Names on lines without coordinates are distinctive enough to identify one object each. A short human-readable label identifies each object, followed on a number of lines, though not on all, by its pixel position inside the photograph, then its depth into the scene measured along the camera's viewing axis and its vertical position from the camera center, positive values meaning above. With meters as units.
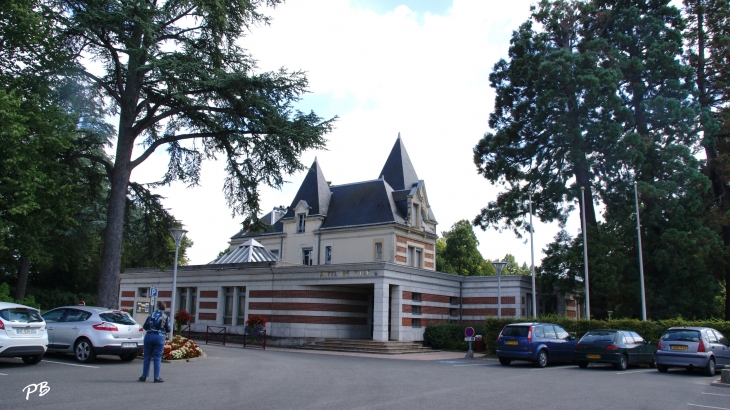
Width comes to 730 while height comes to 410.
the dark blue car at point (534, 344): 19.83 -1.25
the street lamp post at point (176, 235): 20.69 +2.35
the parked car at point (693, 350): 17.44 -1.18
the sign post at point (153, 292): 23.19 +0.35
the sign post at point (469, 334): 24.11 -1.12
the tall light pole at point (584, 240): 27.16 +3.39
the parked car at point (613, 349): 19.17 -1.32
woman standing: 12.20 -0.84
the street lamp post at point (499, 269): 29.12 +1.92
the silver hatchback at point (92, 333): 15.32 -0.88
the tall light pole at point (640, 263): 27.11 +2.25
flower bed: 17.78 -1.50
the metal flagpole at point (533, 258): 28.94 +2.61
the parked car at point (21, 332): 13.13 -0.78
